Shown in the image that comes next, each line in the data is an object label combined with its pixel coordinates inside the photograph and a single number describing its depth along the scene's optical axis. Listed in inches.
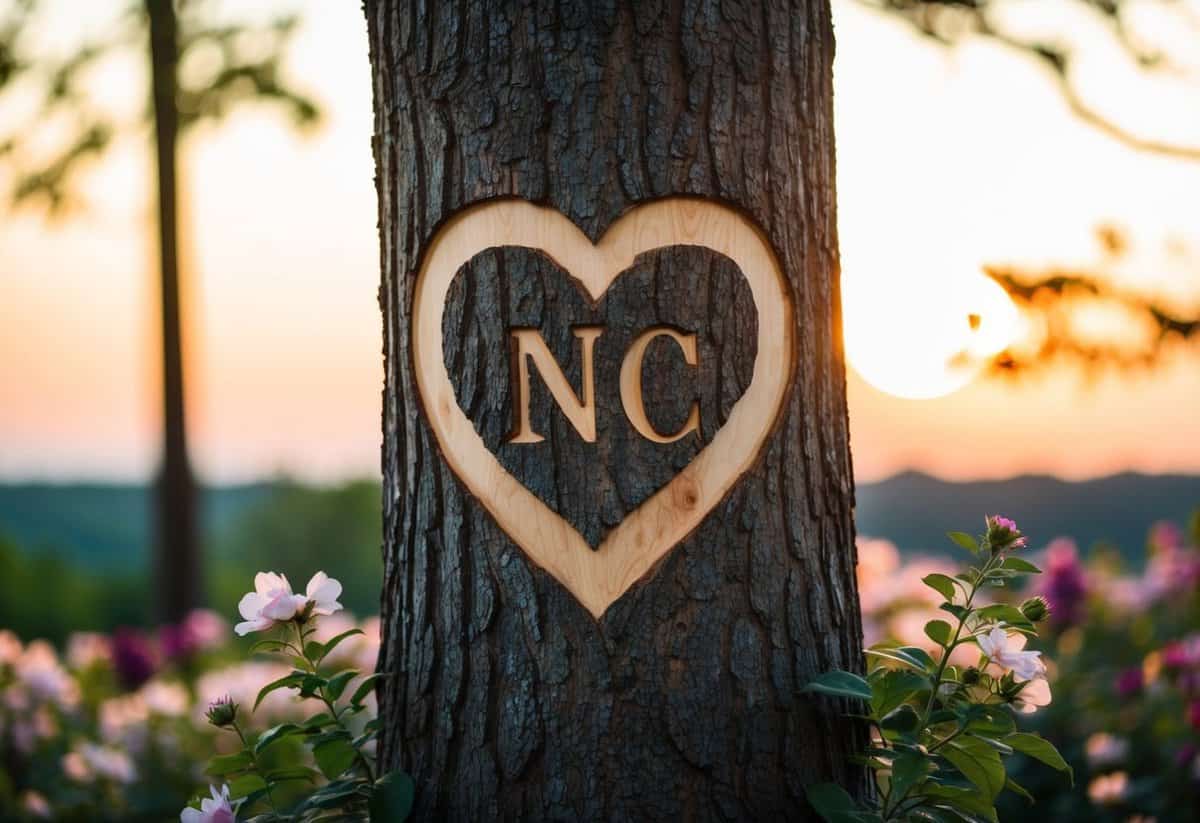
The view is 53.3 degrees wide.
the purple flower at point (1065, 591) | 213.0
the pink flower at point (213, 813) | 87.0
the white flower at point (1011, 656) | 85.5
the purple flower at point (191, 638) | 232.8
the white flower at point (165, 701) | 186.7
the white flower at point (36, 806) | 155.9
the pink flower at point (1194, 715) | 151.2
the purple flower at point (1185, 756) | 151.9
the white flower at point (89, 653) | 224.4
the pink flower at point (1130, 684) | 173.3
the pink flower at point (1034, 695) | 86.8
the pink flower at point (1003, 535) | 87.4
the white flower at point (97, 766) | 161.3
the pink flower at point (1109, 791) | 149.7
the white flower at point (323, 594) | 90.6
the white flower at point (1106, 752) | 159.2
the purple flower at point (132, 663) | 208.8
